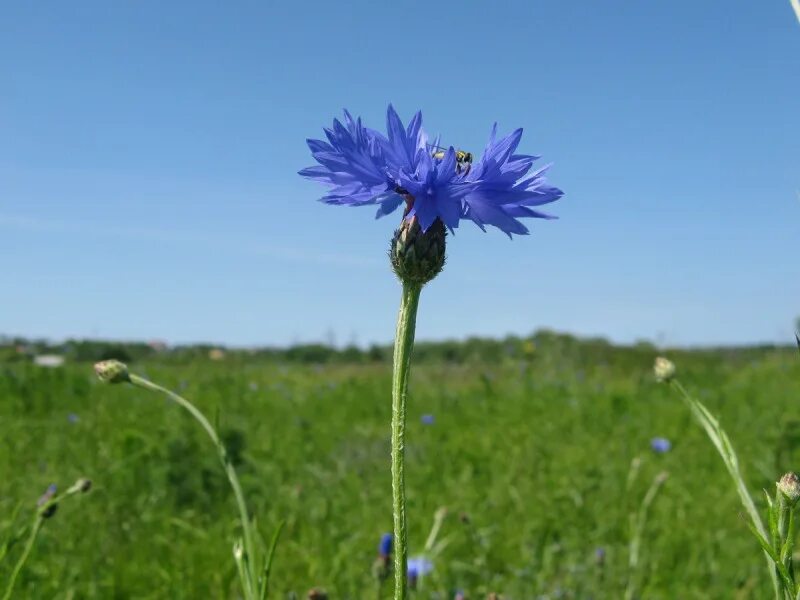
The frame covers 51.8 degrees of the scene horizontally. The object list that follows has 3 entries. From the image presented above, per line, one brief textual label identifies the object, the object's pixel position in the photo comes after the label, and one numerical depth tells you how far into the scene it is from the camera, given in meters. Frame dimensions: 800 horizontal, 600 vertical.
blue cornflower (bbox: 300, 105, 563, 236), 0.14
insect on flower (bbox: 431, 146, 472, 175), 0.15
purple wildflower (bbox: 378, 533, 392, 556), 0.24
